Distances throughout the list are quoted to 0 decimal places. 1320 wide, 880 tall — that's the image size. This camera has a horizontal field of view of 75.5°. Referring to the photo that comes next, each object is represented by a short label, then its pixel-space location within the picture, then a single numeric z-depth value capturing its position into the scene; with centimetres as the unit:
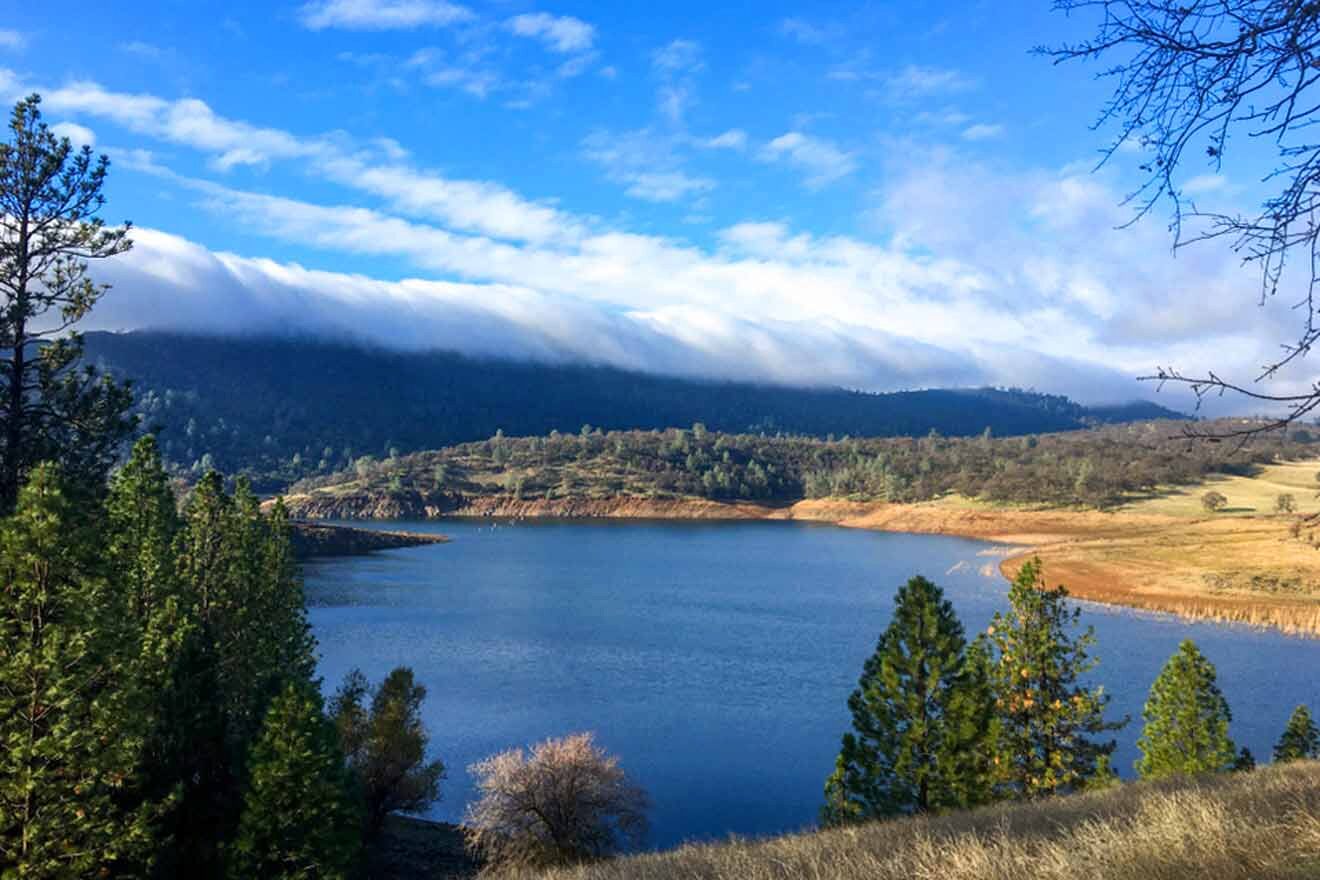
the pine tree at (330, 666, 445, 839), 2691
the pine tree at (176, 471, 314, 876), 1977
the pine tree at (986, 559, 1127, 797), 2338
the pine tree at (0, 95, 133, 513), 2130
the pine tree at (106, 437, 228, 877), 1875
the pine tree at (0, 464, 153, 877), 1355
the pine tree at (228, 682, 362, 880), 1784
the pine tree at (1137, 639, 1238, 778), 2392
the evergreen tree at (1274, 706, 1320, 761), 2419
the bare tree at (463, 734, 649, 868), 2333
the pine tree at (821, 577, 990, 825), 2297
